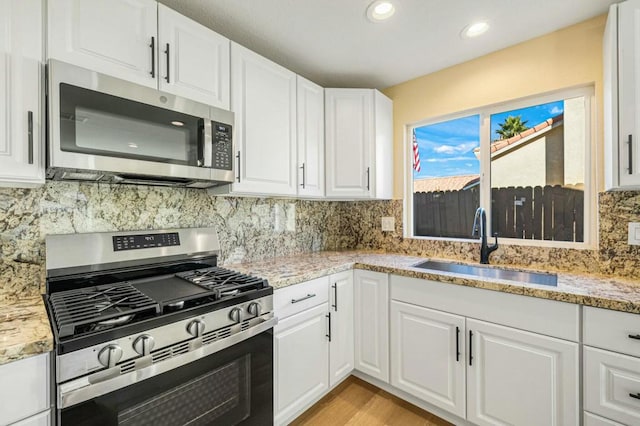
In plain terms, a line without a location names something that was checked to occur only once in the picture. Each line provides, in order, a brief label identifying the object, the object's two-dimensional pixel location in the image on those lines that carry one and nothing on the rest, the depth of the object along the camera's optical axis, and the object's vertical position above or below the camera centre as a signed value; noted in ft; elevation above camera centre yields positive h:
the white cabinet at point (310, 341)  5.25 -2.60
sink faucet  6.72 -0.52
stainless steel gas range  2.96 -1.43
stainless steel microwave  3.59 +1.14
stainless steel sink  5.69 -1.33
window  6.18 +1.00
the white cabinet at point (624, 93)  4.47 +1.87
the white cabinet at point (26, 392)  2.67 -1.69
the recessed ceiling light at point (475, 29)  5.78 +3.72
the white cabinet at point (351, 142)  7.70 +1.87
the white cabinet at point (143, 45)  3.77 +2.48
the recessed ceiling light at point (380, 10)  5.15 +3.69
